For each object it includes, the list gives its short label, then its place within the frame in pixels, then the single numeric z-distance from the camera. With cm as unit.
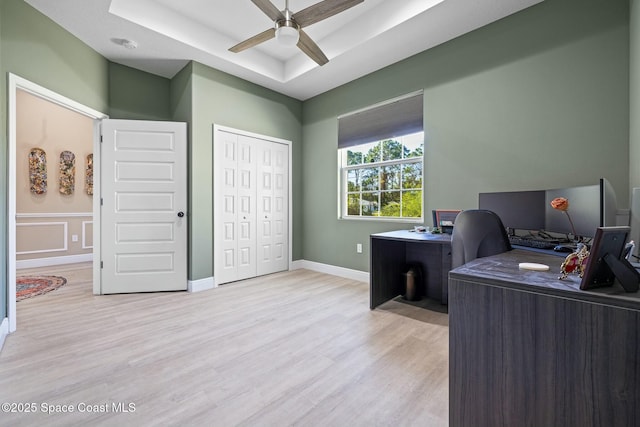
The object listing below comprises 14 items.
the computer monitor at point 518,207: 232
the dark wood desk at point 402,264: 291
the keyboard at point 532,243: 200
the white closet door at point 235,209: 388
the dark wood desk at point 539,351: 82
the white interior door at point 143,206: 339
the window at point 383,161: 353
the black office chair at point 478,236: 196
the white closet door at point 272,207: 433
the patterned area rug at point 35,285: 336
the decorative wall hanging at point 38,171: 483
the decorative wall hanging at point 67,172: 516
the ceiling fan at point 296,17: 211
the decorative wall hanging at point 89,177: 548
